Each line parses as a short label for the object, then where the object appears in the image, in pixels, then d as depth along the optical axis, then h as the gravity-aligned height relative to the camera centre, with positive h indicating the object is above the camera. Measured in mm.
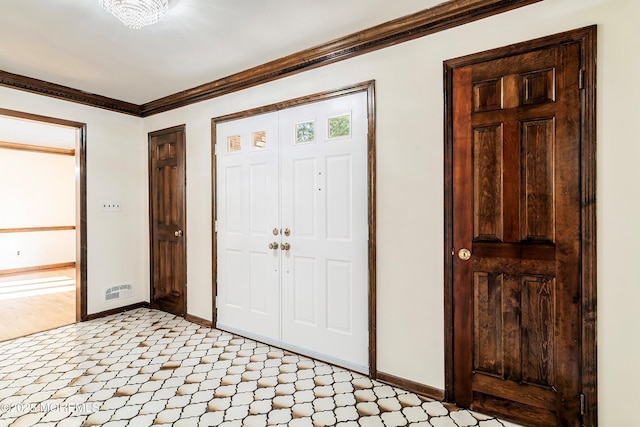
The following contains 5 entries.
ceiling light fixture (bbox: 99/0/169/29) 1958 +1178
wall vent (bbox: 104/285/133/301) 4074 -996
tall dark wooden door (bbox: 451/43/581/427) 1848 -164
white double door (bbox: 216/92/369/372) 2641 -166
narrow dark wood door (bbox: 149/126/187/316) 3922 -108
